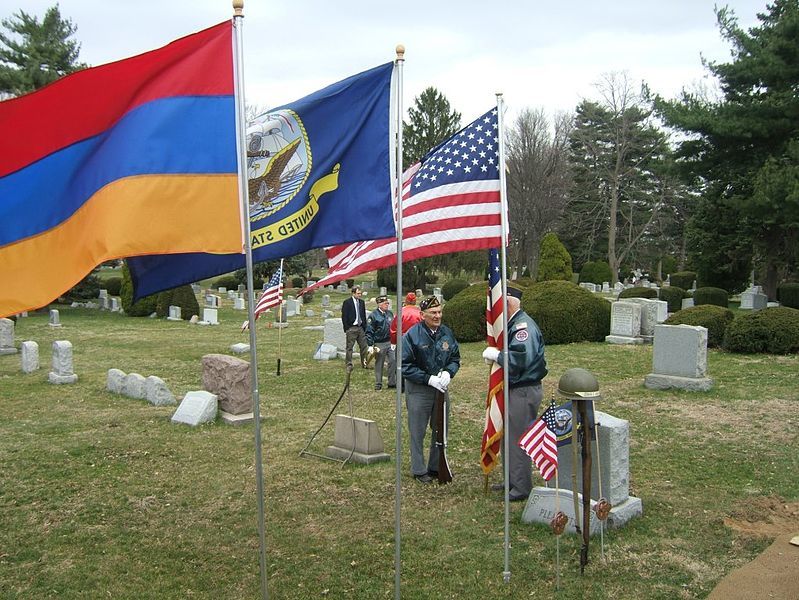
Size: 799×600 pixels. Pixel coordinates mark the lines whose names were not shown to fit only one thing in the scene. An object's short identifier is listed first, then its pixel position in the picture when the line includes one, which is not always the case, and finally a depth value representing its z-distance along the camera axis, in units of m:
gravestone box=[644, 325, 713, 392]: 13.16
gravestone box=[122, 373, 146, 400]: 13.66
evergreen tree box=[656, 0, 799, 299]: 24.95
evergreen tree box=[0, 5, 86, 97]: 34.66
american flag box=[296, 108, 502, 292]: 6.25
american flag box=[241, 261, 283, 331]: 17.50
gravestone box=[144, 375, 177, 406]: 13.10
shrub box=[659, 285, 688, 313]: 33.88
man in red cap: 12.96
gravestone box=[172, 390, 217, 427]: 11.41
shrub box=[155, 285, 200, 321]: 31.86
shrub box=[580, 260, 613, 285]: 54.22
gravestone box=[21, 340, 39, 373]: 16.92
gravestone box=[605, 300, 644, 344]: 19.52
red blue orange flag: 4.91
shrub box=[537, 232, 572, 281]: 43.25
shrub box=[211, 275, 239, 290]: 49.00
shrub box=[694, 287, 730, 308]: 32.44
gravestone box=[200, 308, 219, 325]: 29.30
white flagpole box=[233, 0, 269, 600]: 4.80
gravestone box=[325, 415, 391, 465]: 9.29
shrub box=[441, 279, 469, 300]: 40.47
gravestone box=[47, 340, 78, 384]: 15.55
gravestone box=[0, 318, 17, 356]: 20.20
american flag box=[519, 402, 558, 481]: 6.33
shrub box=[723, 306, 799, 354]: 16.34
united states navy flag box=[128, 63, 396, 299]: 5.43
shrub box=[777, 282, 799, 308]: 32.53
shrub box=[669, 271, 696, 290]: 45.05
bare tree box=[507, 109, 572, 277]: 52.38
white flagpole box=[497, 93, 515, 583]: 6.16
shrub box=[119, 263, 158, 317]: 32.50
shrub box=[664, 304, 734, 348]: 17.84
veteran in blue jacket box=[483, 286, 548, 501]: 7.50
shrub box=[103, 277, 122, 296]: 40.59
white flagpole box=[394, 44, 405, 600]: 5.20
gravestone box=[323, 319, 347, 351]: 19.33
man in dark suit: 16.77
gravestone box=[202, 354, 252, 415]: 11.62
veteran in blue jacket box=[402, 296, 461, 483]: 8.25
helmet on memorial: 5.78
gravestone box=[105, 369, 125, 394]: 14.16
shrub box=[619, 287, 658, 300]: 35.96
